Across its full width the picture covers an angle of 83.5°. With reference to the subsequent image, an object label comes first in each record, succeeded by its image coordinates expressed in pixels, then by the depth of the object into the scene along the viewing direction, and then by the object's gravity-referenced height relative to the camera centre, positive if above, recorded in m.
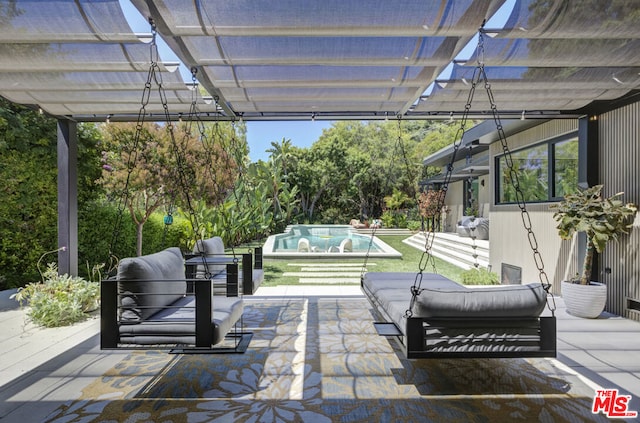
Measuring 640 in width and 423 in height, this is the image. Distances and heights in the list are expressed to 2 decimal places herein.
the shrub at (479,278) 7.48 -1.46
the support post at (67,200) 5.69 +0.15
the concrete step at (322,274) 8.21 -1.53
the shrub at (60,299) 4.62 -1.22
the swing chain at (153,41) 3.06 +1.56
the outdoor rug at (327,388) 2.61 -1.51
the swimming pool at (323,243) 10.81 -1.32
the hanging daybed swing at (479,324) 2.72 -0.88
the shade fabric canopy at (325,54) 2.95 +1.59
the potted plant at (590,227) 4.72 -0.25
